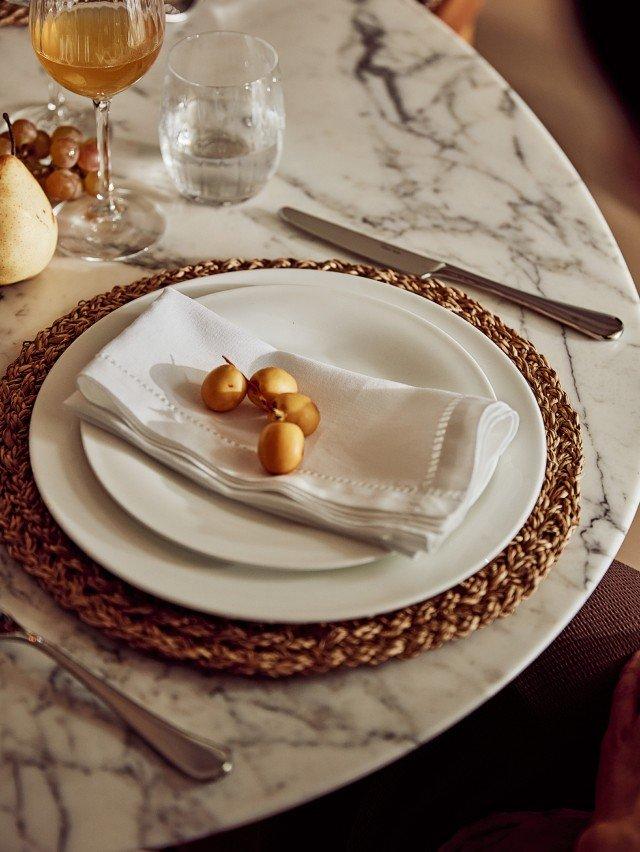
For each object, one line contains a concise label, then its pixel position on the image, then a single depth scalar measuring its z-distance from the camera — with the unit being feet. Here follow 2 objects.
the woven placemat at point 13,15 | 4.04
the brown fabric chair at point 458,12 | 6.90
